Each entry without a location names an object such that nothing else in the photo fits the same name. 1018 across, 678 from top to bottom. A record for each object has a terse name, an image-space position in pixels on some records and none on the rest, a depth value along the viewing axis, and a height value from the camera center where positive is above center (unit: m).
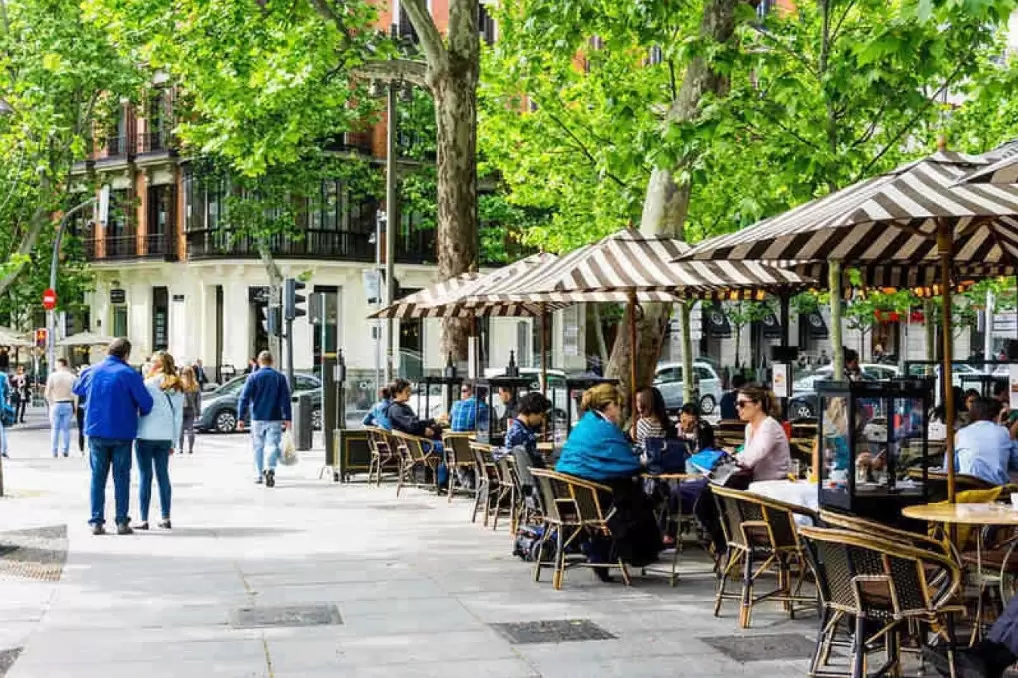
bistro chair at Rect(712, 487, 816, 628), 8.43 -1.28
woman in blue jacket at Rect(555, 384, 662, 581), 10.18 -1.03
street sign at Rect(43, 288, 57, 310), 40.44 +1.04
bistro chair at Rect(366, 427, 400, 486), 18.68 -1.60
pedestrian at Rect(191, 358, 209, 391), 38.86 -1.14
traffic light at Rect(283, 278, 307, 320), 24.84 +0.60
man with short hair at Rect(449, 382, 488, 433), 17.16 -1.00
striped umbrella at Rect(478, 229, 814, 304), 12.30 +0.56
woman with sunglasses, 10.09 -0.80
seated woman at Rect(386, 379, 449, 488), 17.81 -1.13
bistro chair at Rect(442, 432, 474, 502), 16.10 -1.40
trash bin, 25.61 -1.67
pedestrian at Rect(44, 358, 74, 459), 24.73 -1.25
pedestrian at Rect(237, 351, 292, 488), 18.45 -0.95
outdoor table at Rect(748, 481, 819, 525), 9.00 -1.05
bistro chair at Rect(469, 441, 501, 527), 13.77 -1.41
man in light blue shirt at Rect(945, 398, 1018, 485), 10.37 -0.90
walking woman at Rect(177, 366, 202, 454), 25.57 -1.32
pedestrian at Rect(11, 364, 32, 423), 38.23 -1.55
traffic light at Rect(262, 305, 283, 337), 32.88 +0.29
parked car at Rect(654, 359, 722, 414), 40.02 -1.51
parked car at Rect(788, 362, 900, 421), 32.16 -1.49
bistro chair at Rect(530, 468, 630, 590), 10.06 -1.33
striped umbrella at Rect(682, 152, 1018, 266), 7.88 +0.73
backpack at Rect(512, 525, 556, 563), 10.95 -1.71
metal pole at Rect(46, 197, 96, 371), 40.53 +1.62
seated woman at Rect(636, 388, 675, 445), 12.49 -0.77
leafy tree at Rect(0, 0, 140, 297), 38.41 +7.30
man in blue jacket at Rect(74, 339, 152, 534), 12.80 -0.72
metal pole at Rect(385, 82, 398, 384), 27.06 +2.57
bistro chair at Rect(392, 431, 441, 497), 17.47 -1.53
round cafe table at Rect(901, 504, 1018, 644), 7.26 -1.00
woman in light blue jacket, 13.31 -1.01
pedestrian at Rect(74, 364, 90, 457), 17.14 -1.05
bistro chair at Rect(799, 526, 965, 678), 6.57 -1.25
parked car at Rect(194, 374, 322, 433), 33.22 -1.81
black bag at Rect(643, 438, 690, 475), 11.01 -0.98
